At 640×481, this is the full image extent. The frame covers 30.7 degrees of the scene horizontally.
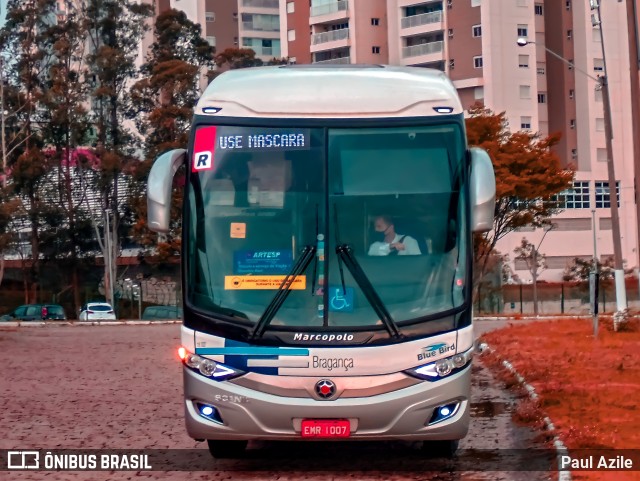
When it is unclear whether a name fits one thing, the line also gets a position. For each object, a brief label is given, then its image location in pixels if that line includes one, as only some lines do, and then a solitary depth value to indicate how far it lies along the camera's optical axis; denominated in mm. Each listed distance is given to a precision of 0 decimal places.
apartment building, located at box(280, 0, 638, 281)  70500
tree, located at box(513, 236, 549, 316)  64438
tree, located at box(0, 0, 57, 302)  58438
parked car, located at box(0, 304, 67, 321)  52812
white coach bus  9297
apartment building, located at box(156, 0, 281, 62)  89500
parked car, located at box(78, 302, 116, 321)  51844
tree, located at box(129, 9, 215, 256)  56031
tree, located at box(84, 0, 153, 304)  57844
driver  9625
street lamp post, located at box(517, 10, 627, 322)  25141
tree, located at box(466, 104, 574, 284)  45031
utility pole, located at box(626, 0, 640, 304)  23781
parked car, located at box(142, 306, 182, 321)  52750
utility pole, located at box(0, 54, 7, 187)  57875
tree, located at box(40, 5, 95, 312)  58500
